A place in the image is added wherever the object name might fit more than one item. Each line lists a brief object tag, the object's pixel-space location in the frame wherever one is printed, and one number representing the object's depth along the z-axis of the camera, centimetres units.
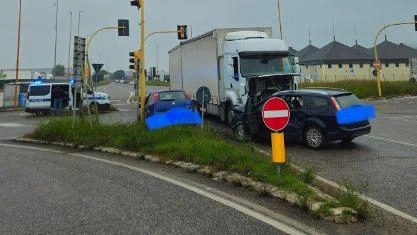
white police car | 3175
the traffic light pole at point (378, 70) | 3713
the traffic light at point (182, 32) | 3375
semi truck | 1733
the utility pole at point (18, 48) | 3928
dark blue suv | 1273
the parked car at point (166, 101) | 1927
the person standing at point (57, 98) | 3189
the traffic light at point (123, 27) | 2646
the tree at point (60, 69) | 16020
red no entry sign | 823
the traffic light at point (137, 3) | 1826
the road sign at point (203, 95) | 1443
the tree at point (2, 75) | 10776
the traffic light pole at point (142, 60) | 1839
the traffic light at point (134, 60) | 1970
